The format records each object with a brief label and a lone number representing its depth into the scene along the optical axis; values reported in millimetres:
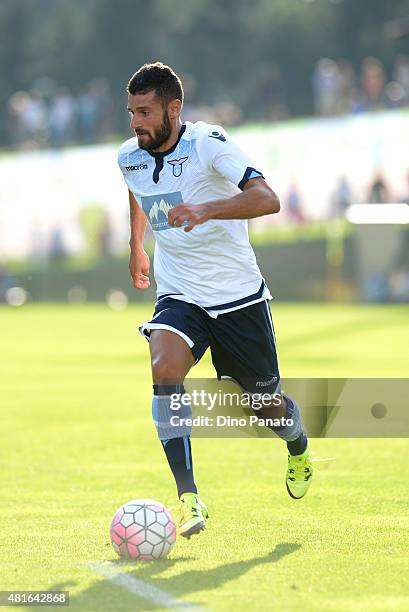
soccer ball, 12750
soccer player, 13758
